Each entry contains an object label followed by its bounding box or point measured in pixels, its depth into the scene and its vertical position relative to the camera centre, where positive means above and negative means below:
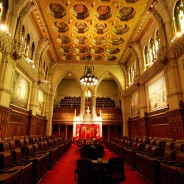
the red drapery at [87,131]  16.77 +0.03
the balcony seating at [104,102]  21.98 +4.09
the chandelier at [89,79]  13.02 +4.20
